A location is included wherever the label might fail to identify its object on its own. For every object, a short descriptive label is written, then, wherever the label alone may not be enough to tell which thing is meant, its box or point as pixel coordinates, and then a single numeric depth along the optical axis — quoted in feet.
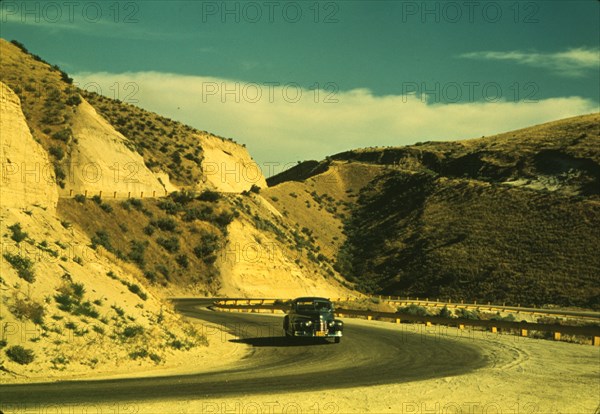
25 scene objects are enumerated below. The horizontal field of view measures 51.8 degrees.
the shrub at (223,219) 229.45
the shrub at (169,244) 203.10
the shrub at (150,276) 179.88
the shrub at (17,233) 65.67
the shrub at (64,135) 211.41
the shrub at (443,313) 136.09
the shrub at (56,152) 203.31
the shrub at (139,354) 58.66
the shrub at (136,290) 77.18
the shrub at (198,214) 225.15
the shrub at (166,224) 211.61
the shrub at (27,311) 53.98
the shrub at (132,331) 62.17
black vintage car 78.48
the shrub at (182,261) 203.21
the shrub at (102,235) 172.49
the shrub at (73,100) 230.27
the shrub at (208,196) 242.99
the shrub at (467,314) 146.17
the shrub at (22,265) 60.08
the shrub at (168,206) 222.79
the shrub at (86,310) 60.54
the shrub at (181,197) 234.79
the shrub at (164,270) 191.67
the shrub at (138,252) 184.24
